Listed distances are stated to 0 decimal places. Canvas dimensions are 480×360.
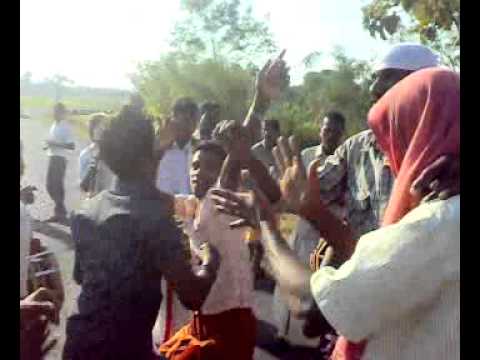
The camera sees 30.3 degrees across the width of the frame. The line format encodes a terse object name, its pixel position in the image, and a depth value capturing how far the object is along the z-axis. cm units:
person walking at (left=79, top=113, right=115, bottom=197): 385
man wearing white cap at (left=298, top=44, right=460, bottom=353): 279
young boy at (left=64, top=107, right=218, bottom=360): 238
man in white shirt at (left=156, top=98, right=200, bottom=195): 464
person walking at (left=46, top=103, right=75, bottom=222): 782
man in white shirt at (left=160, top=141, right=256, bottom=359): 288
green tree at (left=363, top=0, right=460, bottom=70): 640
